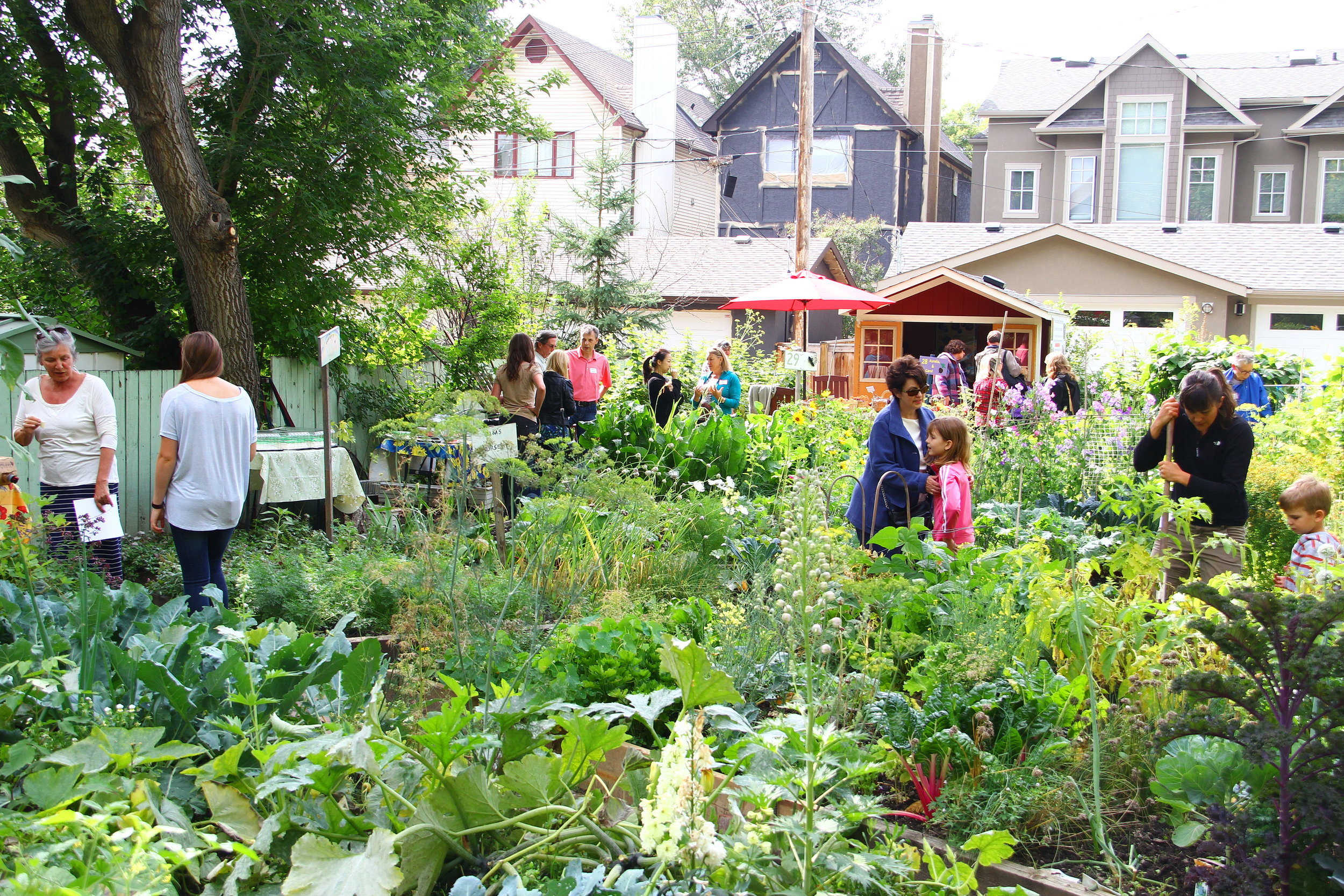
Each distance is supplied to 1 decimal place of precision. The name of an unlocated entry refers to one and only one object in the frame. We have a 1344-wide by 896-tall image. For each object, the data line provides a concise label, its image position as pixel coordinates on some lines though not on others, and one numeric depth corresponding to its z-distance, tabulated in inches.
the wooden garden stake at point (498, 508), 154.9
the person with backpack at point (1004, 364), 458.3
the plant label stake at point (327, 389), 223.3
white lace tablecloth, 261.6
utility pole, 643.5
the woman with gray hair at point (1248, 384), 359.6
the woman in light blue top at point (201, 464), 165.2
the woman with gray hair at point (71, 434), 190.2
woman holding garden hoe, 177.2
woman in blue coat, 185.3
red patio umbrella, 509.0
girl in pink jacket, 180.4
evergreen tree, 640.4
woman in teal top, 400.5
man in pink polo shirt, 365.1
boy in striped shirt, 154.2
